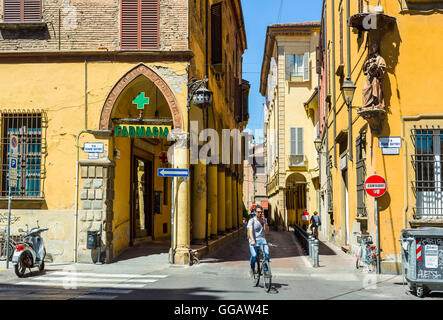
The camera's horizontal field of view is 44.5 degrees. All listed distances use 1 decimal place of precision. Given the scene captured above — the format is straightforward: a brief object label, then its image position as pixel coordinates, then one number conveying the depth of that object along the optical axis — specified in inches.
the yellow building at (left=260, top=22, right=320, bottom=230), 1686.8
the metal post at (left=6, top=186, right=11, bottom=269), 547.1
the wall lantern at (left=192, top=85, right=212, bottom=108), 622.5
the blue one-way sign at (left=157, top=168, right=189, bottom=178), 604.7
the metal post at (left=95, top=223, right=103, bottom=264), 608.6
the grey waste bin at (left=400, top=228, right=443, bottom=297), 407.2
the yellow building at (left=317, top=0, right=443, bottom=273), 535.8
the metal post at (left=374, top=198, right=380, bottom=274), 532.1
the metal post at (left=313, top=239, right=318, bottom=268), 599.2
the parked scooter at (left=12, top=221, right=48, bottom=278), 497.7
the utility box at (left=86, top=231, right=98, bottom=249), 601.0
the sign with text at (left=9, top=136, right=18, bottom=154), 566.6
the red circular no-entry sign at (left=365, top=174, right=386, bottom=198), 526.3
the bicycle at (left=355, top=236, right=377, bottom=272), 536.4
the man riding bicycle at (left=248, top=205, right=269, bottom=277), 457.7
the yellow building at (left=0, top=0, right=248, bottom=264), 620.7
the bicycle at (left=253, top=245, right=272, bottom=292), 425.1
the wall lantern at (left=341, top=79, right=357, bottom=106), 590.2
